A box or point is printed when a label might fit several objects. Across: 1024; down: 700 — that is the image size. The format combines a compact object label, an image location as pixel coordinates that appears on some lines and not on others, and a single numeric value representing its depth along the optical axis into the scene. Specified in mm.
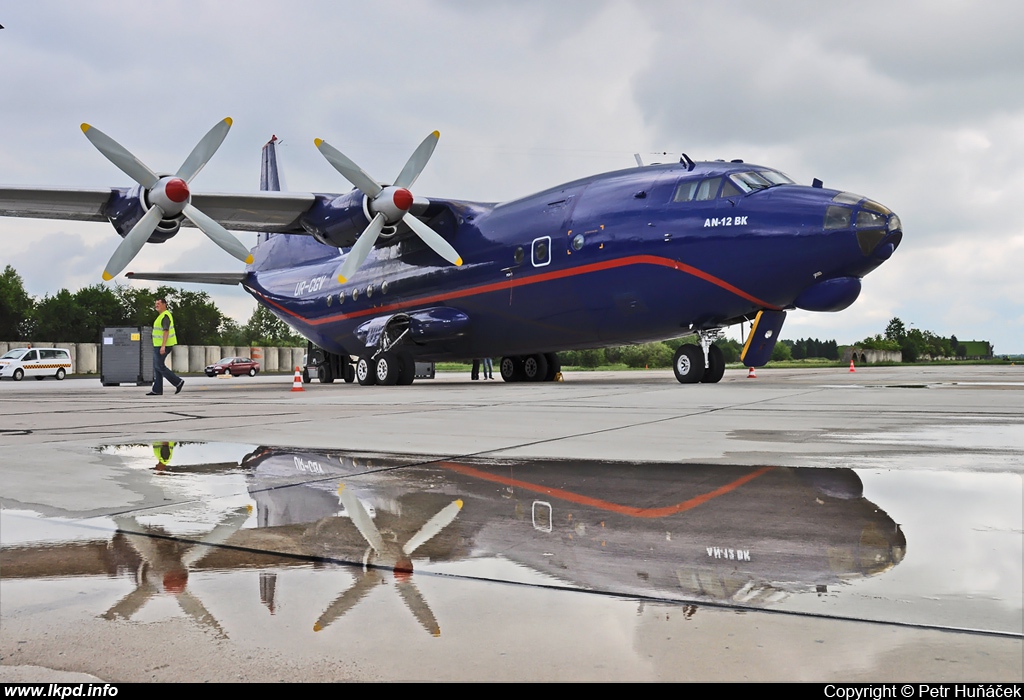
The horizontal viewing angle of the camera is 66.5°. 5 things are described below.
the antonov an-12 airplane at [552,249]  14148
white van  39750
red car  47000
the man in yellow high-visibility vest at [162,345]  15109
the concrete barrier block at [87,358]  53094
